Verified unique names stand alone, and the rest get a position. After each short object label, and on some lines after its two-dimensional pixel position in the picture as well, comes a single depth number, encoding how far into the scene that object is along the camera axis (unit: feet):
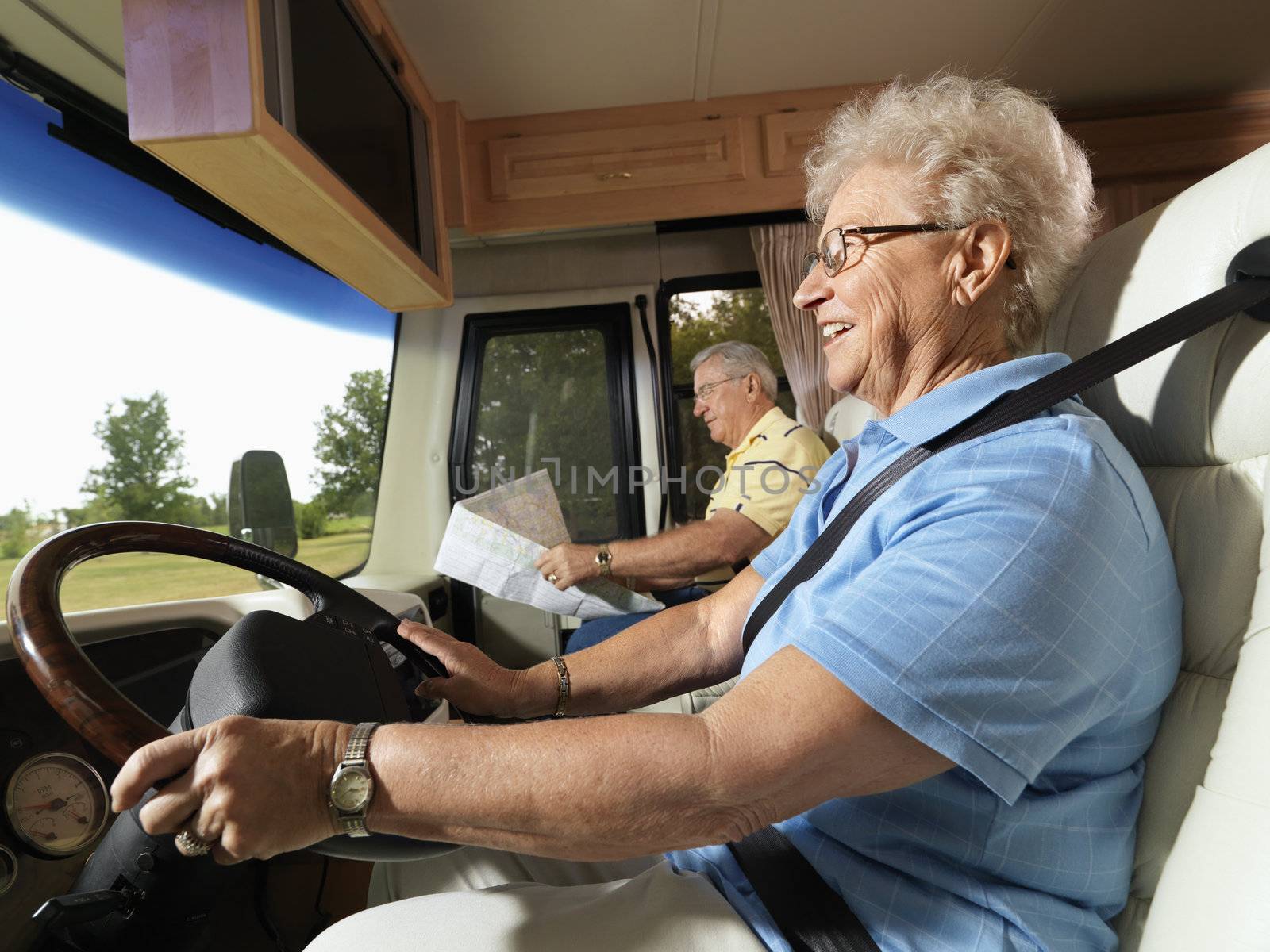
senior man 7.48
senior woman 1.95
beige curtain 9.96
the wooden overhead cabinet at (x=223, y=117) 4.09
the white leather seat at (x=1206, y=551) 2.02
